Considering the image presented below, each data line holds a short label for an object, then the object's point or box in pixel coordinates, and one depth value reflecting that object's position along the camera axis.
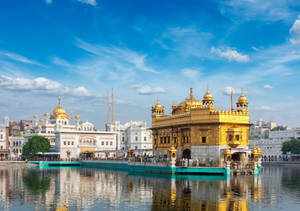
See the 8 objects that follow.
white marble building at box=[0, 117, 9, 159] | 106.06
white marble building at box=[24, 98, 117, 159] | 96.12
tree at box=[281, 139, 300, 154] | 96.81
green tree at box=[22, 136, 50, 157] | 91.81
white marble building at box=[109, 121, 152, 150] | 106.69
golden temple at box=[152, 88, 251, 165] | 48.56
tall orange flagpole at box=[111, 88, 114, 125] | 108.21
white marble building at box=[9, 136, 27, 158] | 112.25
